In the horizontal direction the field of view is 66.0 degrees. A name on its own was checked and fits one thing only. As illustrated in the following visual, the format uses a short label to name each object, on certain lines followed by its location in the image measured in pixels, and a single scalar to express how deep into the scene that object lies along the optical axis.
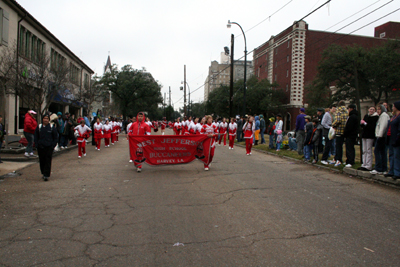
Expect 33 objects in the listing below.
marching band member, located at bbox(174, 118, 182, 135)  24.66
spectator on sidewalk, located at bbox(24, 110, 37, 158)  12.70
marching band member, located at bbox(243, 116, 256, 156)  15.04
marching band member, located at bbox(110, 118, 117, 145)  21.29
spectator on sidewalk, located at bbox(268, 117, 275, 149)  17.05
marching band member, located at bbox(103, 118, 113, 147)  18.69
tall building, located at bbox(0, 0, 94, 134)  17.70
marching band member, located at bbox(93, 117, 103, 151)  17.23
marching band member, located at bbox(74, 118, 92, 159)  13.35
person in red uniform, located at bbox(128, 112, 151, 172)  10.80
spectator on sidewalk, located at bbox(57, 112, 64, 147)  15.83
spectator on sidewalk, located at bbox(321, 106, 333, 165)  11.79
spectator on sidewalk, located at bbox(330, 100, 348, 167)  10.51
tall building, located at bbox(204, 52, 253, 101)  127.56
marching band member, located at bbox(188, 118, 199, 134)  15.83
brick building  49.81
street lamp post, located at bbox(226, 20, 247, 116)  24.62
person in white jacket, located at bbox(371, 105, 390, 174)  8.29
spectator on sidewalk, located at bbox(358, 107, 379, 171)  8.91
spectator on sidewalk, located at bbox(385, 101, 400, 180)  7.53
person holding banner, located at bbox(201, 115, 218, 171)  10.81
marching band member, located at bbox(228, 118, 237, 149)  18.27
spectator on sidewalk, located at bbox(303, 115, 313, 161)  12.05
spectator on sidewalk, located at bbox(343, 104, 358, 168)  9.92
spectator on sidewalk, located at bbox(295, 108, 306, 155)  13.51
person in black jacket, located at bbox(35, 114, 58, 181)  8.33
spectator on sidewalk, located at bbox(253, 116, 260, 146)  19.56
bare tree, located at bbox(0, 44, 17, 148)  13.70
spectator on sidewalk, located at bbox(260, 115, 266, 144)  21.27
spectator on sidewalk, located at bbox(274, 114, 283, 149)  16.13
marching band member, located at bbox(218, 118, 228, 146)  21.57
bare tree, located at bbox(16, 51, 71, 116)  14.29
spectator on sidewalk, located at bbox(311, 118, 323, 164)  11.71
